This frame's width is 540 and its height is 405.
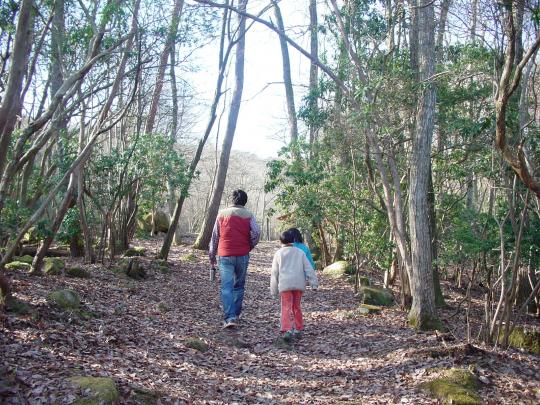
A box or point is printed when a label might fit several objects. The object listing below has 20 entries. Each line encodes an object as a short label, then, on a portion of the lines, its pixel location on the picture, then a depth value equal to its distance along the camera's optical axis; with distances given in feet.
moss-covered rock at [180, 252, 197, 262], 51.08
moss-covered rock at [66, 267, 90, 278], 31.76
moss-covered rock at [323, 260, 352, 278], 49.88
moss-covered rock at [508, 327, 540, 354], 25.76
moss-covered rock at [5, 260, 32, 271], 30.48
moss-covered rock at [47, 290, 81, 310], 22.68
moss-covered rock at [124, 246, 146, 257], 44.15
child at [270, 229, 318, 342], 25.35
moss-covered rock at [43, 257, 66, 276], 30.99
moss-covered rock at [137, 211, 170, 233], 73.10
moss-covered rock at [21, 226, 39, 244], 39.83
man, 26.37
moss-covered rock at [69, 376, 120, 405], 13.30
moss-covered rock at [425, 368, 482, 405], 16.49
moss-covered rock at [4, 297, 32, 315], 20.06
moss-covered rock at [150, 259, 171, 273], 41.88
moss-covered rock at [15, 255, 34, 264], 33.75
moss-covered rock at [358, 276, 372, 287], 43.42
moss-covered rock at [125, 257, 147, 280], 36.79
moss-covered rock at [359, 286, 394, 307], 35.50
